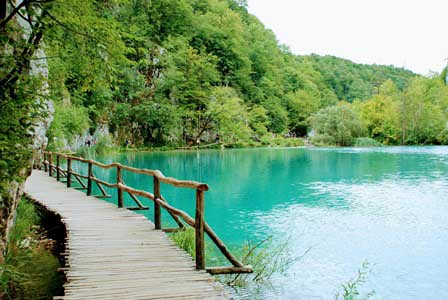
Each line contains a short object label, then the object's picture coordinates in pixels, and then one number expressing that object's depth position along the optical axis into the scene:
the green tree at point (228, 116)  48.69
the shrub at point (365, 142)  53.66
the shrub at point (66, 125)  21.50
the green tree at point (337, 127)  53.16
